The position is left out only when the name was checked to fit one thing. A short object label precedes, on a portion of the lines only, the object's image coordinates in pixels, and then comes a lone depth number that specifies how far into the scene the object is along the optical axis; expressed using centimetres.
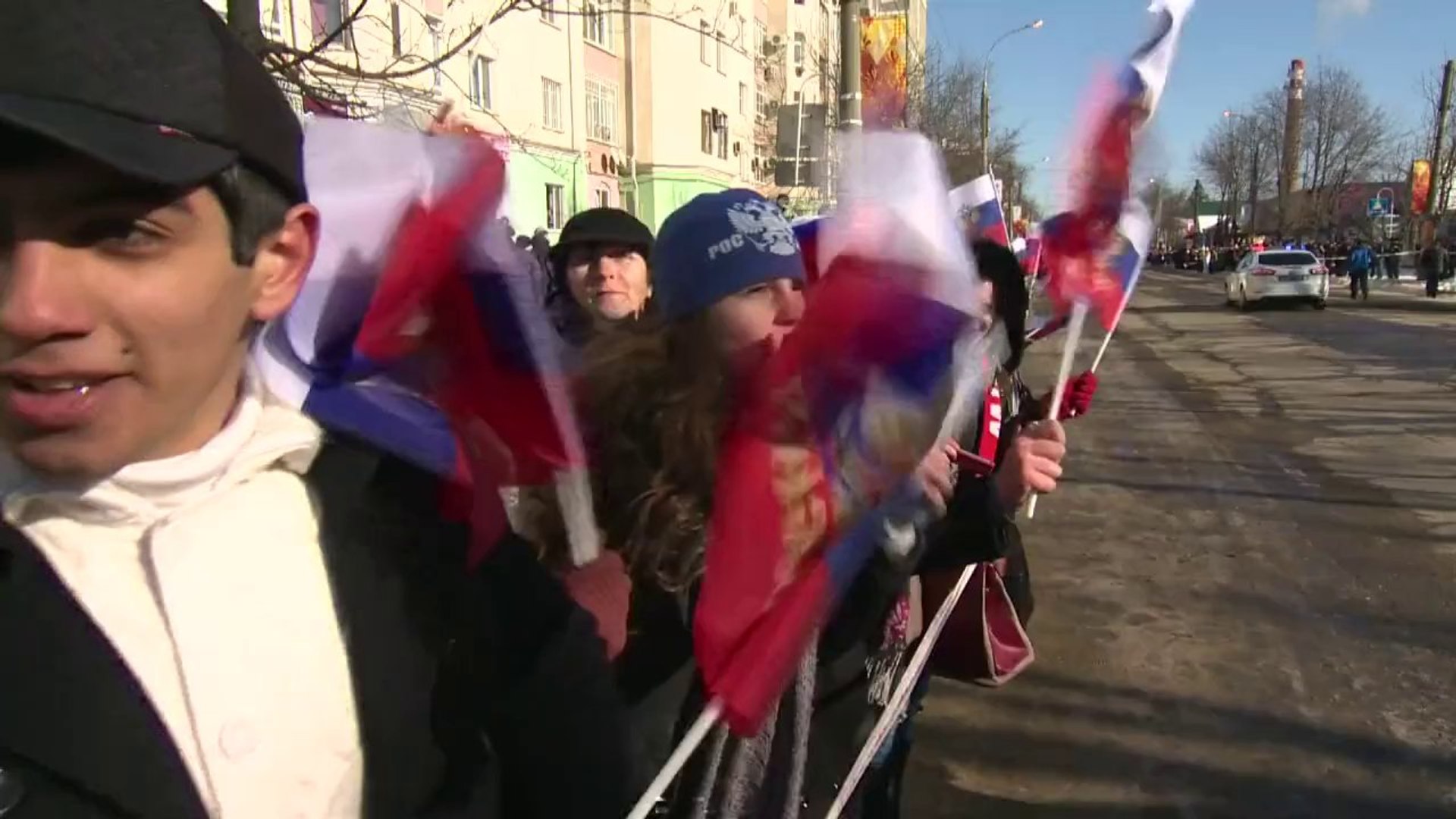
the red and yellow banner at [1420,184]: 3675
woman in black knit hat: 384
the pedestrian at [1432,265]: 2783
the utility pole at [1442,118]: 2959
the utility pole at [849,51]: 908
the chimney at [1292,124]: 4284
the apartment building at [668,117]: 3647
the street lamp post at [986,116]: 1038
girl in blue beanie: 157
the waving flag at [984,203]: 428
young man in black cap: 96
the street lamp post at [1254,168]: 4677
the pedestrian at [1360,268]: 2862
